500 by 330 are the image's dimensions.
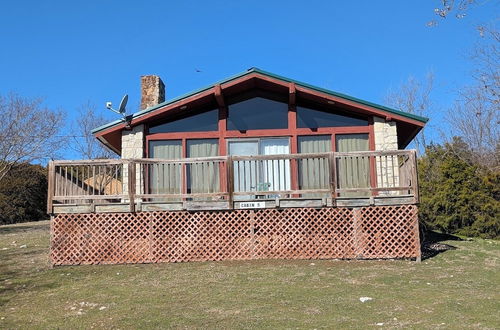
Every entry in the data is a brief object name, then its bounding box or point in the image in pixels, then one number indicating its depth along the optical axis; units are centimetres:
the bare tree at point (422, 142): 3073
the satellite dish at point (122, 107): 1137
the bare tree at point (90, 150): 3138
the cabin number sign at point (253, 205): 982
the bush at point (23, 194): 2661
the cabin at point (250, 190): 968
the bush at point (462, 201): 1512
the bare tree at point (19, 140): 2305
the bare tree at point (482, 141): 2071
